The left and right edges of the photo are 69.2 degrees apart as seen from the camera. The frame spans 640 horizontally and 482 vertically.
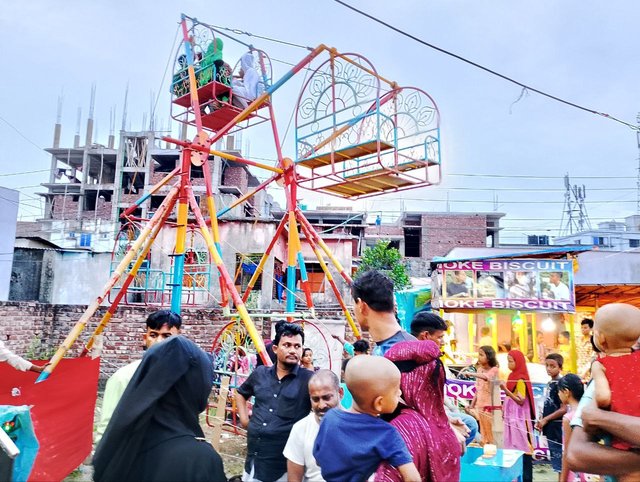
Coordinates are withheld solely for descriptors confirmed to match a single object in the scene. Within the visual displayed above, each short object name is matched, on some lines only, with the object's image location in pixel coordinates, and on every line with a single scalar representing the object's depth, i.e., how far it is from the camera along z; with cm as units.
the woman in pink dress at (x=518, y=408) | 662
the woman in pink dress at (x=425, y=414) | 187
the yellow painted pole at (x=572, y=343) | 959
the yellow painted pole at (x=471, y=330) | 1053
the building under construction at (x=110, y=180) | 3538
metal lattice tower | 3462
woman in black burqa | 166
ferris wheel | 594
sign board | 938
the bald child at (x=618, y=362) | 167
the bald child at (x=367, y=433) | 176
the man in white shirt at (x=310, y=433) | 278
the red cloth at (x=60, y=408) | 433
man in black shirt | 318
